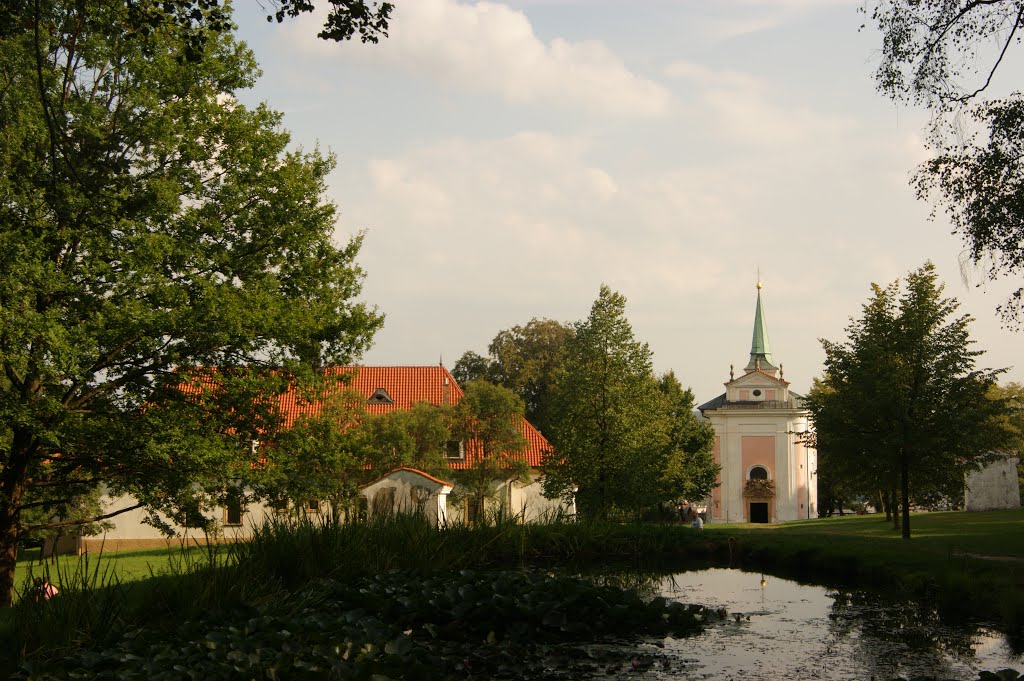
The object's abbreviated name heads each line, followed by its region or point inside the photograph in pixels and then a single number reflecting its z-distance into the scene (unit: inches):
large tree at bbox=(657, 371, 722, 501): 2148.1
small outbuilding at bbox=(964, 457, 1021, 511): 1497.3
